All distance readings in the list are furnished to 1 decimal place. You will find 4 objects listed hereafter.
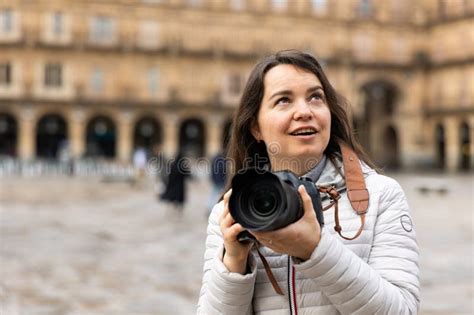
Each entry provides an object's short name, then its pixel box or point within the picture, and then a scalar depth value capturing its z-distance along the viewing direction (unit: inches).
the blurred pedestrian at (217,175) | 515.3
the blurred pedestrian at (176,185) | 597.6
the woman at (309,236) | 64.9
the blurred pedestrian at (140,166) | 961.5
